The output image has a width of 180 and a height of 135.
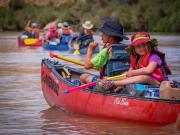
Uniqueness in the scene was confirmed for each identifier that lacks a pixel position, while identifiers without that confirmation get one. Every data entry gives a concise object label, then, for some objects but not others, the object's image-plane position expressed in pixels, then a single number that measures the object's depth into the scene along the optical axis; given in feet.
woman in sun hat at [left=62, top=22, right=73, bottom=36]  87.45
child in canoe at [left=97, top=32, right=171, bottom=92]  27.73
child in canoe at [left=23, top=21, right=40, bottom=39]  96.27
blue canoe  83.71
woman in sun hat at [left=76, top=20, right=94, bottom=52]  74.84
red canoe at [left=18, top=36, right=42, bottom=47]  93.09
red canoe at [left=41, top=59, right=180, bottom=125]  26.32
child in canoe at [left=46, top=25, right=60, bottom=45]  85.71
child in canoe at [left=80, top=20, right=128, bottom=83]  29.84
